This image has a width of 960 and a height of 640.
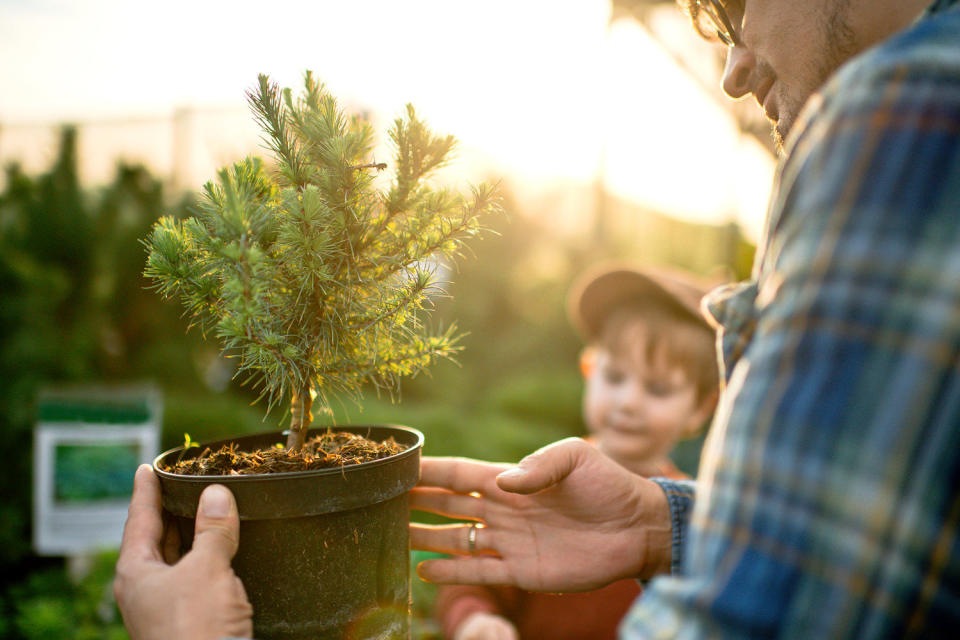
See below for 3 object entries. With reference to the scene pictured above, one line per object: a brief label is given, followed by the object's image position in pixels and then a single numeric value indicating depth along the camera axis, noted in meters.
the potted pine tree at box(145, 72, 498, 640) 1.04
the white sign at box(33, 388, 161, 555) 2.80
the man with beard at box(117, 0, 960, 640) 0.61
